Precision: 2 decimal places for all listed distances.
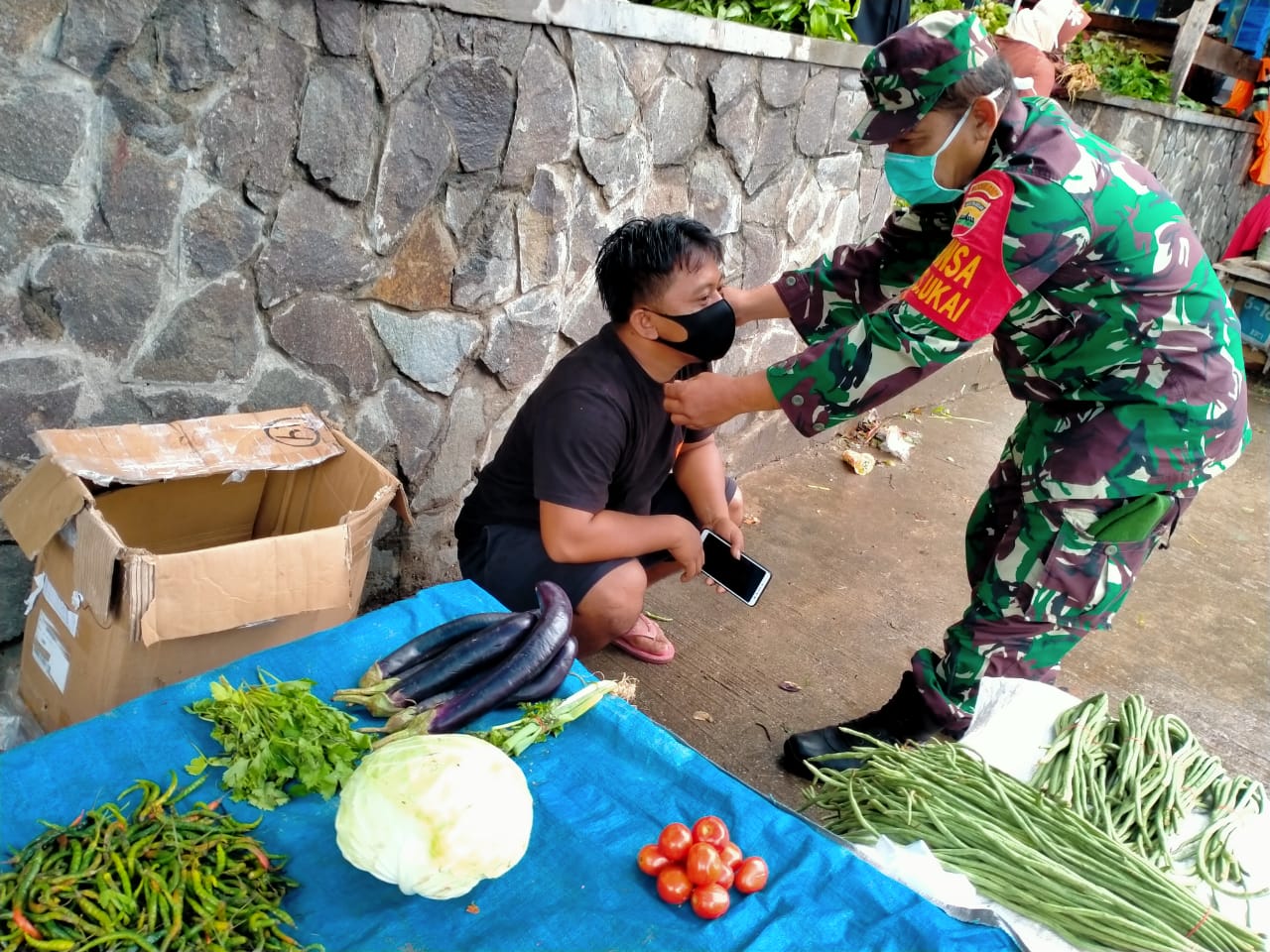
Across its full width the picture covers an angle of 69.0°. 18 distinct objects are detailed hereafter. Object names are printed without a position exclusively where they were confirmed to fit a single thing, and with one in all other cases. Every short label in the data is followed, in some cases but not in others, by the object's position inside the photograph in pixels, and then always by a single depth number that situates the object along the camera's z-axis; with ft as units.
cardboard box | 6.26
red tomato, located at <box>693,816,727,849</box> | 5.42
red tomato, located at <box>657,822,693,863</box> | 5.36
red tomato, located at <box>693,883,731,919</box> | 5.07
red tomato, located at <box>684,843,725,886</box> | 5.18
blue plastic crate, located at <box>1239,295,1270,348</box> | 26.40
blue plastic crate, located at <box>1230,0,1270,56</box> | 27.91
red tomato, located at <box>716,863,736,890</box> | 5.21
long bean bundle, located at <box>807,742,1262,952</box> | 4.81
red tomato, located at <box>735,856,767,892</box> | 5.26
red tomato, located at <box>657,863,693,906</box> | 5.16
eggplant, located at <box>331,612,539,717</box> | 6.22
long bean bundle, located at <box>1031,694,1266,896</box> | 5.46
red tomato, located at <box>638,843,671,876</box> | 5.33
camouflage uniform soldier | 7.09
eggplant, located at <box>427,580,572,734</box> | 6.10
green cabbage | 4.75
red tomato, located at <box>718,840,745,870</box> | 5.34
